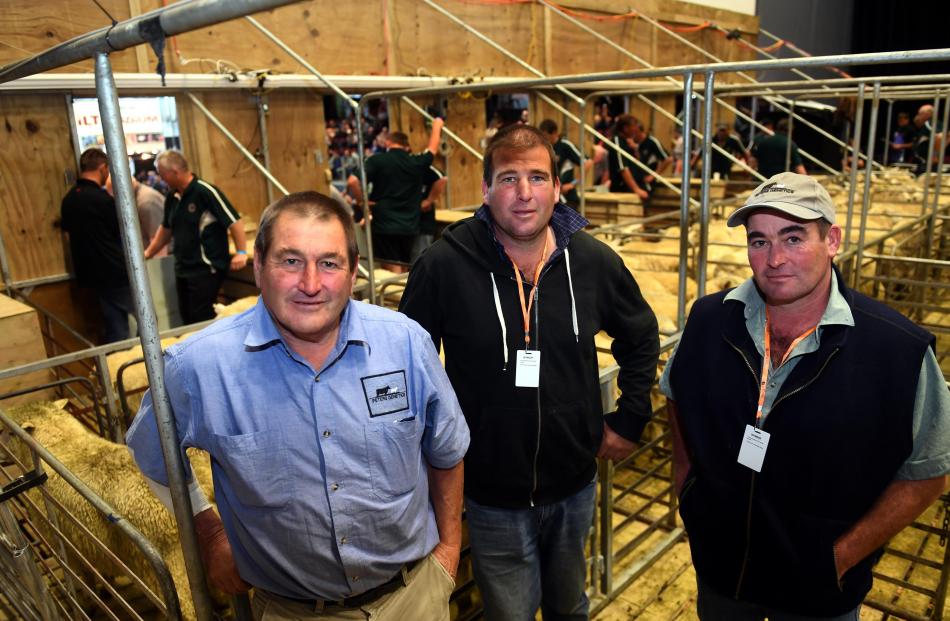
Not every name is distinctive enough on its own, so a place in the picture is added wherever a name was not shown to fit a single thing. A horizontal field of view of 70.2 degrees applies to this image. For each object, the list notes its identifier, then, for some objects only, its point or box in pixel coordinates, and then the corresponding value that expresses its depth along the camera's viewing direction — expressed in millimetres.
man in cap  1609
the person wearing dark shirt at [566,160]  7426
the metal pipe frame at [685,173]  2449
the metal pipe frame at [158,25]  1105
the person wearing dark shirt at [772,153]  8336
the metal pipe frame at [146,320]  1286
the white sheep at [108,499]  2596
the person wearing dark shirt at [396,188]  6320
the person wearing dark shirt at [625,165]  8070
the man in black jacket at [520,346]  2078
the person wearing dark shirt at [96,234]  5328
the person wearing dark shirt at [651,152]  8805
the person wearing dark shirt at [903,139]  14047
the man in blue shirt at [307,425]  1496
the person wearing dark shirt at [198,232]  5160
